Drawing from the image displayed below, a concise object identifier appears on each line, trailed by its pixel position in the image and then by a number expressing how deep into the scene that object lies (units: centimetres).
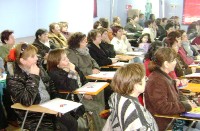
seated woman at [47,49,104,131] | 348
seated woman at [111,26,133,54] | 648
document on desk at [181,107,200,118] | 273
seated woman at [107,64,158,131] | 214
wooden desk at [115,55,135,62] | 571
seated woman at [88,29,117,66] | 524
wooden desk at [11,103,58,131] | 274
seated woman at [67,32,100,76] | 455
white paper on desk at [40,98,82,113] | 276
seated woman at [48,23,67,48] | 631
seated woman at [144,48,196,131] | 277
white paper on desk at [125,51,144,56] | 631
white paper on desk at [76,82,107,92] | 346
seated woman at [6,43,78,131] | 286
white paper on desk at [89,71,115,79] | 426
